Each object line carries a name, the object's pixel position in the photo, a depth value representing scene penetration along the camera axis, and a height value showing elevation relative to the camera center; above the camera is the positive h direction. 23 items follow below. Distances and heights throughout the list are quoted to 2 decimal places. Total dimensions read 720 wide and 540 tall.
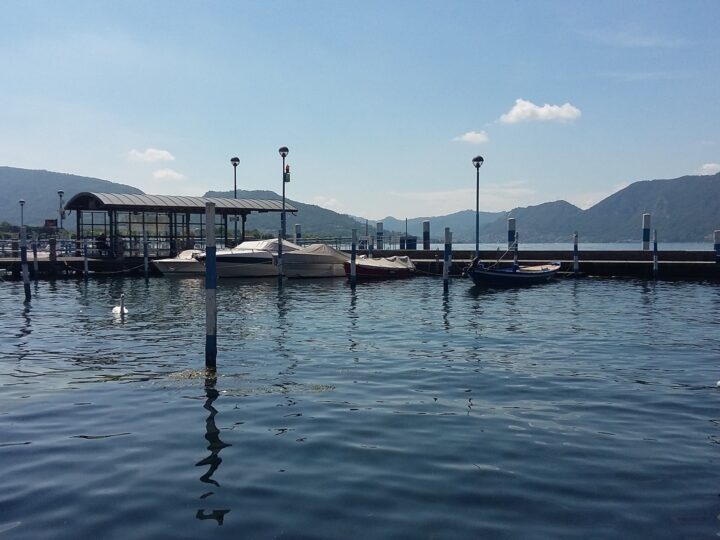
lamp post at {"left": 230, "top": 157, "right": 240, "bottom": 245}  51.78 +7.11
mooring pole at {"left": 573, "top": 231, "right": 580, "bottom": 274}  40.19 -0.80
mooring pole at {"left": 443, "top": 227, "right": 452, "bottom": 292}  31.48 -0.36
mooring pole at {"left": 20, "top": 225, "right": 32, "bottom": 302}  27.50 -0.75
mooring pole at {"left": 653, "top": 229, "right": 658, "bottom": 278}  38.47 -0.57
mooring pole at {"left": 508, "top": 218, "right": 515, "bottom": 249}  48.25 +1.55
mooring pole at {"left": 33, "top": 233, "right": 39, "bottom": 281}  38.22 -0.95
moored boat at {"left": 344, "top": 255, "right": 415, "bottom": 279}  40.44 -1.21
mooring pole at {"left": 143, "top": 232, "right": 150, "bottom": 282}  37.34 -0.21
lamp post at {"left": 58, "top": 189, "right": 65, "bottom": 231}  49.27 +2.93
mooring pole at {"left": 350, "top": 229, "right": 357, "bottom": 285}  34.42 -0.53
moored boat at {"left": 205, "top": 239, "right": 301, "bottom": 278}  39.28 -0.83
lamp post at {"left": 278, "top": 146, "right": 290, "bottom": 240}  42.56 +5.48
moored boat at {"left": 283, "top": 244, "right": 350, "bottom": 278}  40.16 -0.84
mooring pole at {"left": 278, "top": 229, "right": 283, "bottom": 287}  34.87 -0.81
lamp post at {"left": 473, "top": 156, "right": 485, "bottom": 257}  37.50 +4.38
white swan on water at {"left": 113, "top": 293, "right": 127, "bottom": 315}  21.05 -2.08
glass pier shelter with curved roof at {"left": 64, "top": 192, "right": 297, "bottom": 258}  43.58 +2.61
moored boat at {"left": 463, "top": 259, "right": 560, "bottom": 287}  33.31 -1.42
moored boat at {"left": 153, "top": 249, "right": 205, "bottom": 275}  40.59 -1.11
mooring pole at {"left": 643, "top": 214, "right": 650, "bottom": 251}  47.25 +1.42
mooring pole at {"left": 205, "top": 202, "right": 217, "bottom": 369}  12.14 -0.81
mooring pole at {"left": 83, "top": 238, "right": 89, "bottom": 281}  38.23 -1.07
